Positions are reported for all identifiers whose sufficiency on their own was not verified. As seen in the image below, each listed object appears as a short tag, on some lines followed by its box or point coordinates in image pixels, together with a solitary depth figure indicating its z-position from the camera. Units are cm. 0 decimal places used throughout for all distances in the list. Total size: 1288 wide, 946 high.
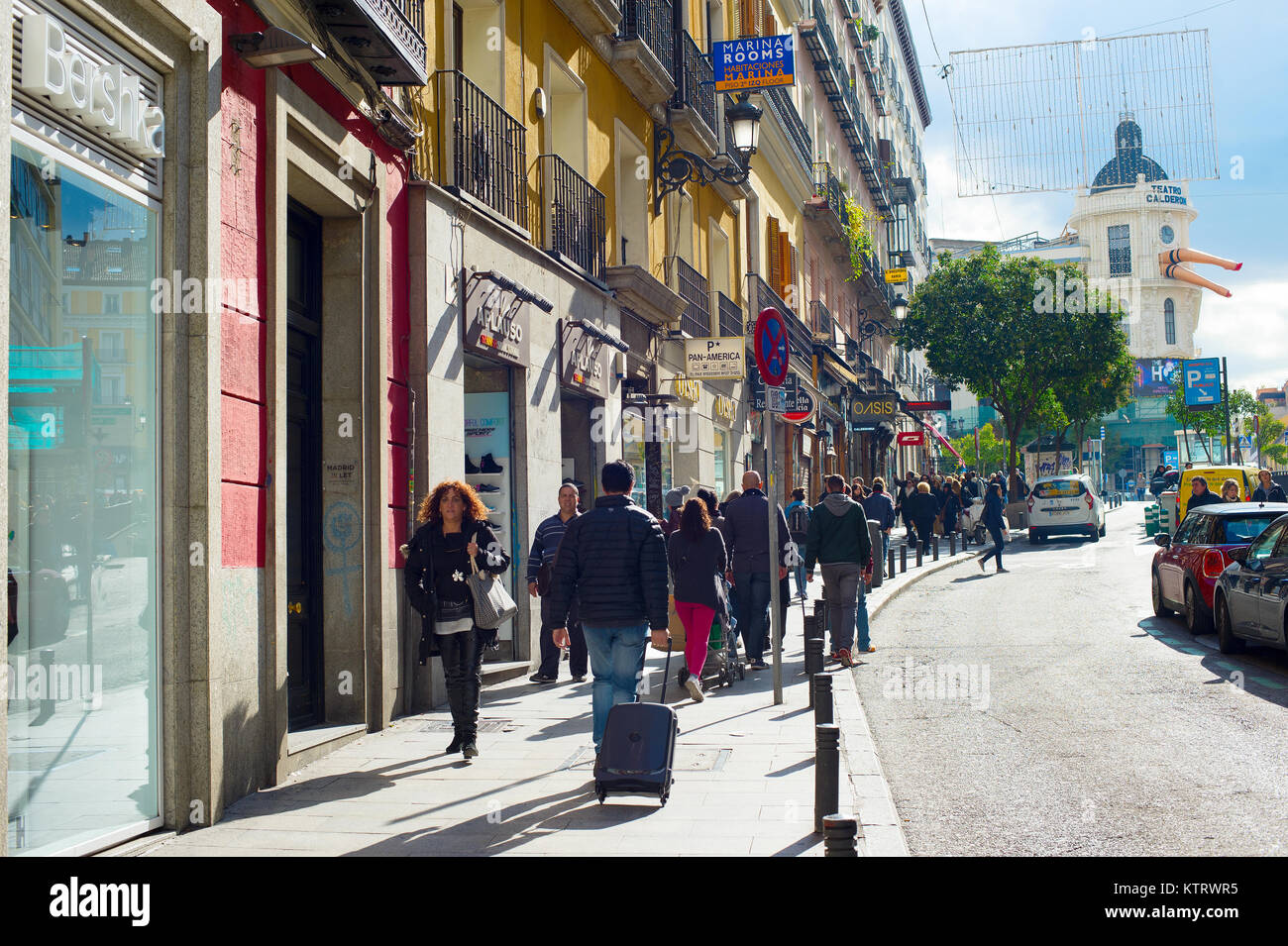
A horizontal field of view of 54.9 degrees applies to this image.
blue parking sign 6756
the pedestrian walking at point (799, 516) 1569
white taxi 3153
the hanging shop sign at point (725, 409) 2156
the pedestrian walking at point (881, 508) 2287
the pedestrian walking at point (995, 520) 2278
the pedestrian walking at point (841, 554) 1231
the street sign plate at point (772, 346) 988
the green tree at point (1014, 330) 4531
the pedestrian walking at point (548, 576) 1078
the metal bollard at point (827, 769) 547
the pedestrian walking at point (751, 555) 1195
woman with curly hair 796
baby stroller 1110
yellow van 2473
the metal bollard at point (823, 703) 651
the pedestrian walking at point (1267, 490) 2008
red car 1366
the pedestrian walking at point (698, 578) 1025
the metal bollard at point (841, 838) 480
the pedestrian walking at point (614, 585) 725
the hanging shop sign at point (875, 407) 4075
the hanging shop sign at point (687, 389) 1856
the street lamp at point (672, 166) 1798
